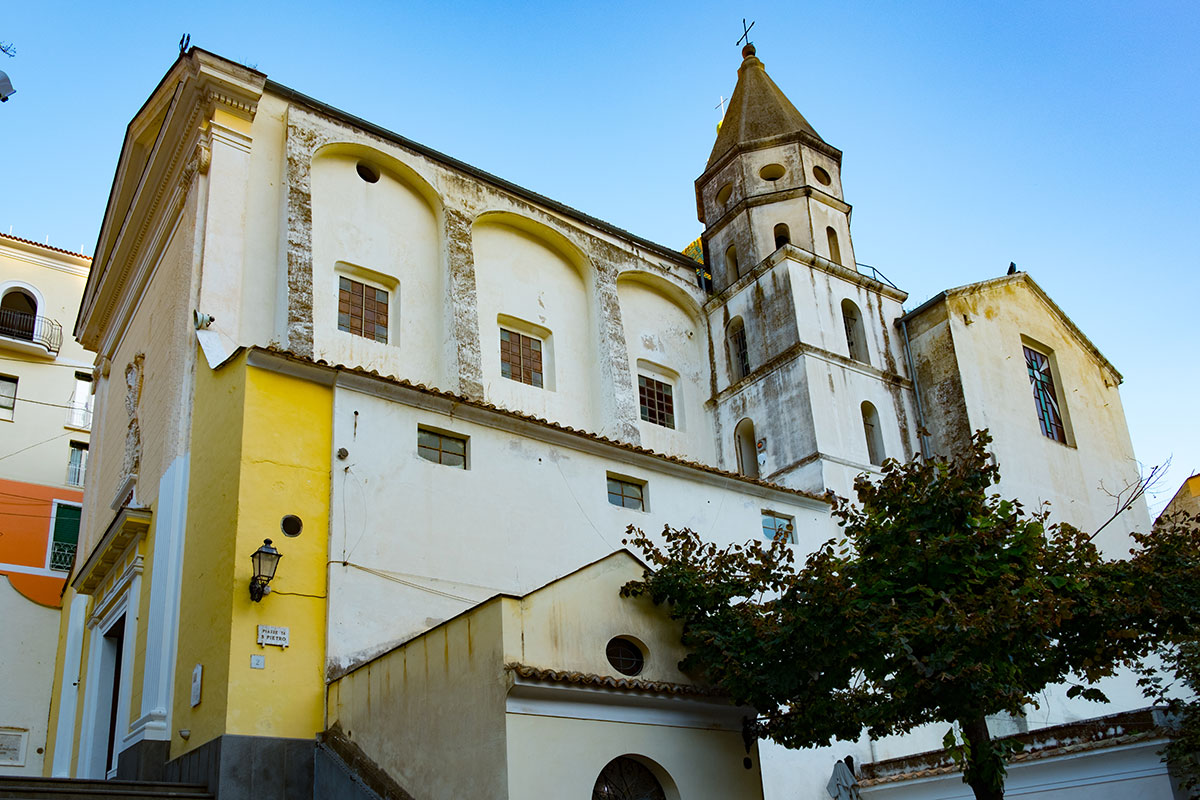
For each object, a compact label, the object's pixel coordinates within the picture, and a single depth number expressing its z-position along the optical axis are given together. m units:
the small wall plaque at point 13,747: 21.36
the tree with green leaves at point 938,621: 9.70
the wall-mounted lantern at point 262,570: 12.52
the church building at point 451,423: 11.84
